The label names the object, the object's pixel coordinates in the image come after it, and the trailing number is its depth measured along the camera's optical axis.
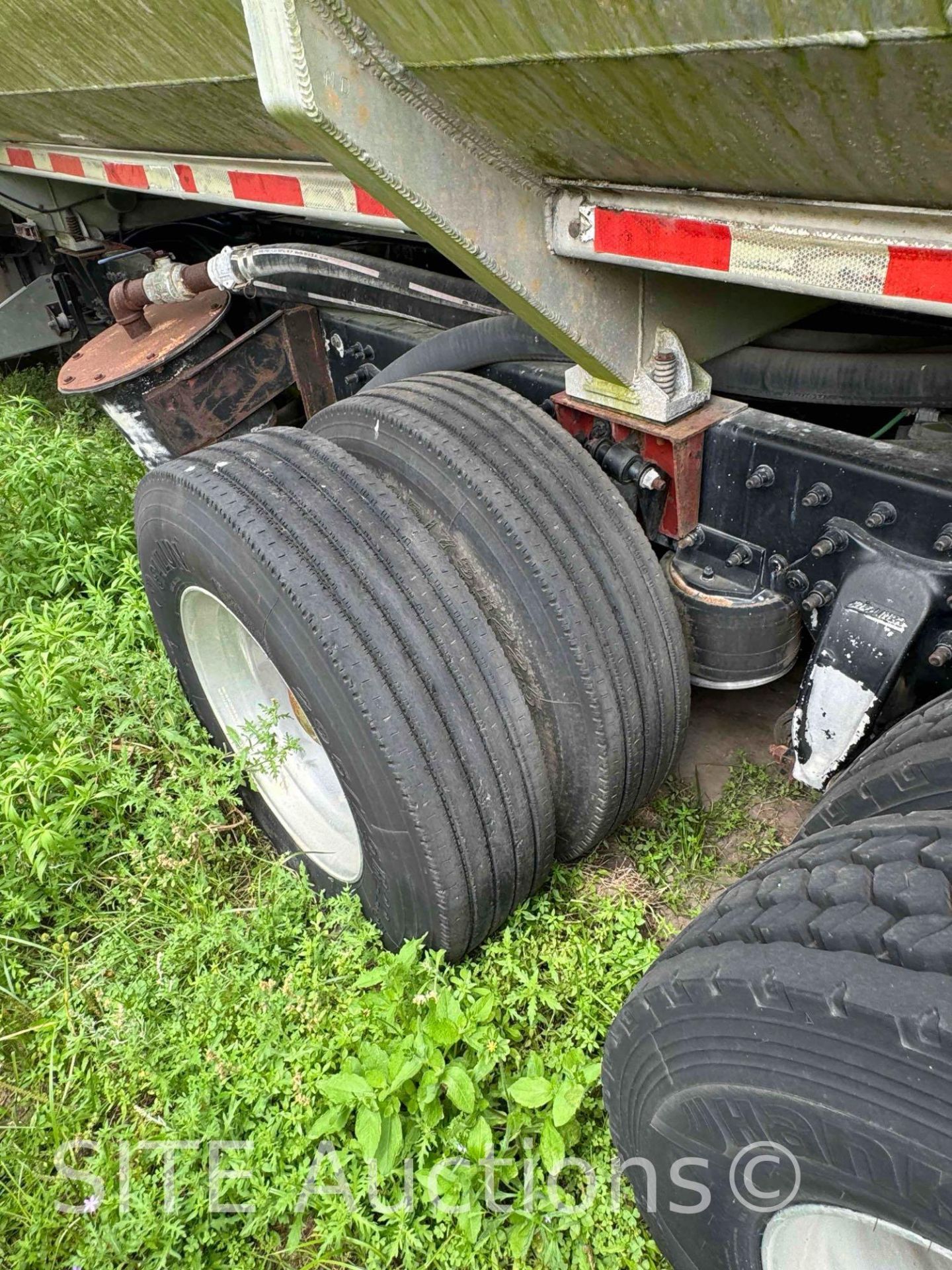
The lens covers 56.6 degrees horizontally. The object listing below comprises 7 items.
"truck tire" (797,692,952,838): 1.33
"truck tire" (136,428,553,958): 1.70
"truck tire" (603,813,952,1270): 0.97
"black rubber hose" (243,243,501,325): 2.29
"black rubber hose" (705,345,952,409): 1.72
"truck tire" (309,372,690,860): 1.83
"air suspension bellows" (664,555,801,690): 1.86
